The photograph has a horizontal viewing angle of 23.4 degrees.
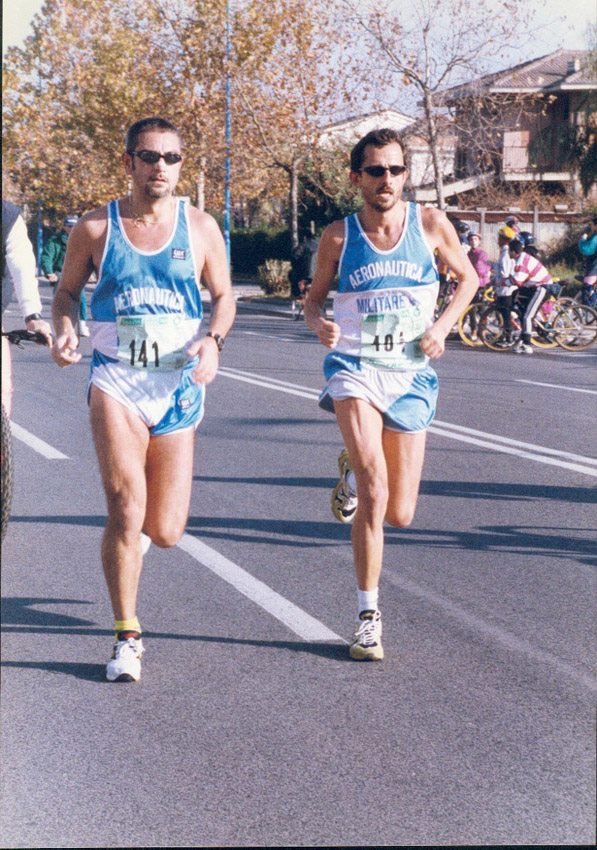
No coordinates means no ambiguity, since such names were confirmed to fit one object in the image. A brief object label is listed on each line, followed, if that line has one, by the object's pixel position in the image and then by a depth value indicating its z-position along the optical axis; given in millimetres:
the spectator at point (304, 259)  25750
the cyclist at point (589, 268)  21891
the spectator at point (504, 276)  20062
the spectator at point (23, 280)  3566
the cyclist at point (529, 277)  20203
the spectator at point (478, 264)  20891
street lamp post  14450
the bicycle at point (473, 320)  20953
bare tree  23608
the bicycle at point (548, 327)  20953
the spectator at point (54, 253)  19594
